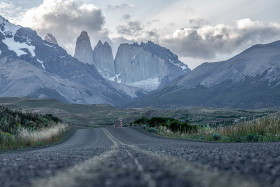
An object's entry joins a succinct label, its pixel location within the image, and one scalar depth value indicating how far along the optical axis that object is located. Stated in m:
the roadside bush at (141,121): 53.04
